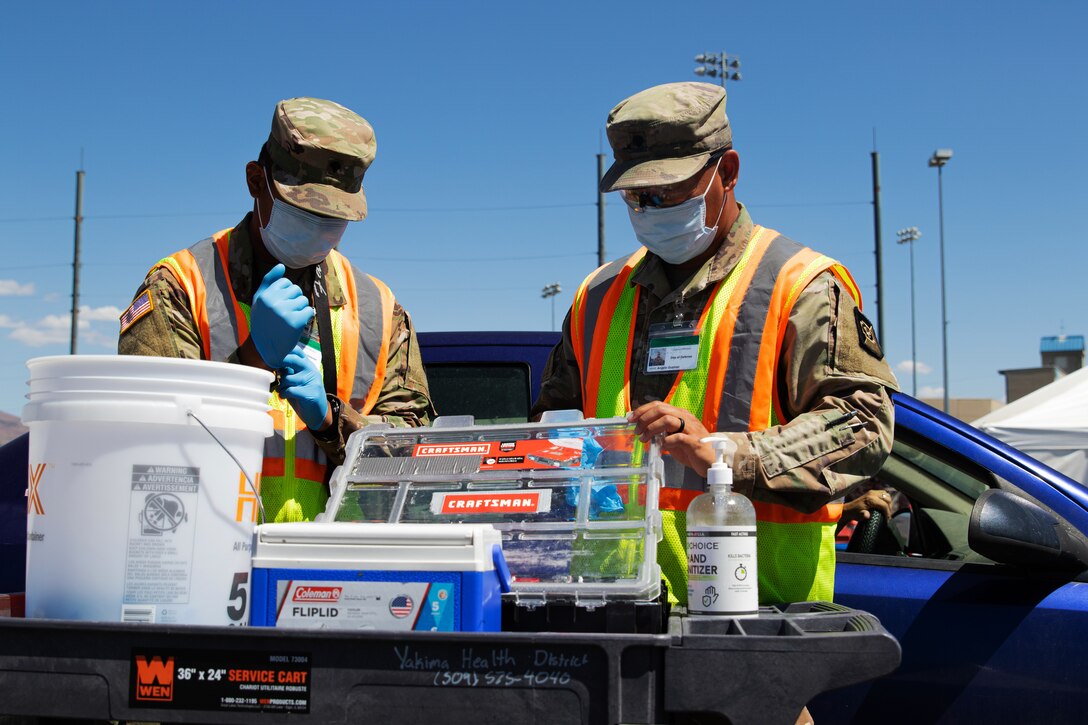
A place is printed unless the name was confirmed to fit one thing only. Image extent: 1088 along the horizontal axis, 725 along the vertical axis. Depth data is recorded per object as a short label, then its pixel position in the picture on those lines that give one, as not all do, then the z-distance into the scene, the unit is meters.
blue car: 2.96
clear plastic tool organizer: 2.03
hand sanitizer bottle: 2.02
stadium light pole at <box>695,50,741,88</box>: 35.69
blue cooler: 1.78
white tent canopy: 13.00
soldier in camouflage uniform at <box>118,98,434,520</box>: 2.80
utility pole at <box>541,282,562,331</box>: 45.78
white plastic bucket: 1.78
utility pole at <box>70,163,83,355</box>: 30.75
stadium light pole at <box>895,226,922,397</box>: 47.78
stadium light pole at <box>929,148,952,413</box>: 36.12
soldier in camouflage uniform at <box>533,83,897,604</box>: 2.36
